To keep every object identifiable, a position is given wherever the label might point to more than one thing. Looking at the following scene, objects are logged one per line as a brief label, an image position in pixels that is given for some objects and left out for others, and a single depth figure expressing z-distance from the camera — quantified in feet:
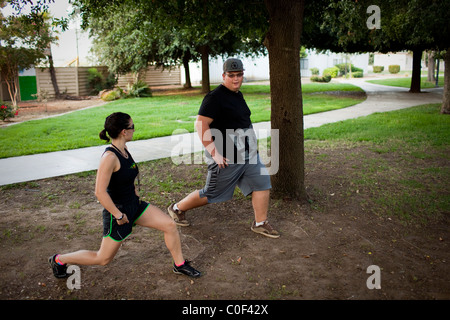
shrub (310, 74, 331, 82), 110.73
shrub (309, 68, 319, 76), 147.39
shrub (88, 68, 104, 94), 80.93
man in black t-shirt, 12.75
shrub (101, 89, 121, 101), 67.65
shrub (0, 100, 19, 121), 40.96
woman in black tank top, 9.78
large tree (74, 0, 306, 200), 15.69
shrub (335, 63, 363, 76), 149.48
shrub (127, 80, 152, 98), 70.05
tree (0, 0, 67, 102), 51.65
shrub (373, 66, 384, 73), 175.73
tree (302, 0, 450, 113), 20.22
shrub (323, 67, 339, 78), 132.36
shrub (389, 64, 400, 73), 165.48
